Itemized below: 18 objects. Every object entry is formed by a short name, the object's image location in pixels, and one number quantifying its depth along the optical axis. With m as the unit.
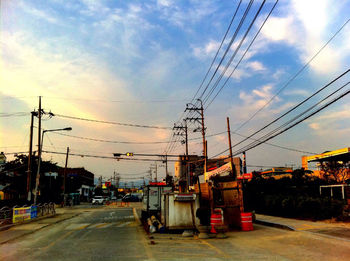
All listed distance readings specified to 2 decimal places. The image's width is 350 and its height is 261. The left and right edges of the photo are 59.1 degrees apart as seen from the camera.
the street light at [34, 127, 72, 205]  30.45
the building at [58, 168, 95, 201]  70.24
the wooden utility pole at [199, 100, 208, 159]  33.69
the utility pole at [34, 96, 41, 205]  31.24
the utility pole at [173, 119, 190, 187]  50.26
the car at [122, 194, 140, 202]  70.15
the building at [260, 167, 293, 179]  57.97
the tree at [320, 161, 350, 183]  34.19
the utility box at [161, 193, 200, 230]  15.76
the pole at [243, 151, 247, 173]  68.30
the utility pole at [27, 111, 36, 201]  28.78
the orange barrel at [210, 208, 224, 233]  15.10
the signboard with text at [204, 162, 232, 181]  21.75
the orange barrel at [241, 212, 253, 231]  16.45
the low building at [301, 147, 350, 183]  32.94
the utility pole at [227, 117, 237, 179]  32.02
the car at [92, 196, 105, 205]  67.81
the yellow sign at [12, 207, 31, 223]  23.41
